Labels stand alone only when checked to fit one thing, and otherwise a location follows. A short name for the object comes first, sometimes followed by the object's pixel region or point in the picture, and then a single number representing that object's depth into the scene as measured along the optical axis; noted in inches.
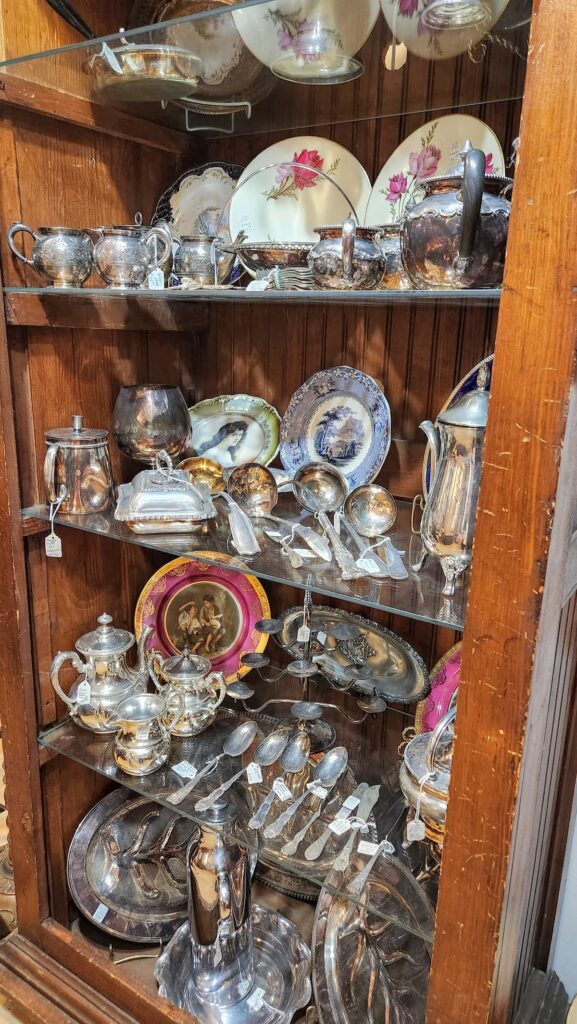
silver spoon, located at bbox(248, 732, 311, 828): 46.7
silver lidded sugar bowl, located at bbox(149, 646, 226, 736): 51.3
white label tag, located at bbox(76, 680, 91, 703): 51.6
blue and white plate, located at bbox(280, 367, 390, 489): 47.5
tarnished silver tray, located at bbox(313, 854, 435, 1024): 40.2
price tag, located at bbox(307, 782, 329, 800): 46.1
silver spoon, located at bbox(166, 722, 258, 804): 47.6
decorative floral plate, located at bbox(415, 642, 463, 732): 46.6
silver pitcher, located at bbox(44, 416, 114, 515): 46.9
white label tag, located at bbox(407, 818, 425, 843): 38.7
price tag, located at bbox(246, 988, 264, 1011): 48.6
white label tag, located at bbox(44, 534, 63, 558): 46.2
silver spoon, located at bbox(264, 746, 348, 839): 44.6
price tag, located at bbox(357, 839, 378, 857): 41.2
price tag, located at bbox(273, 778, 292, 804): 46.8
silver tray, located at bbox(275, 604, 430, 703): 48.7
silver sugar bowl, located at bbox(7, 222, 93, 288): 43.4
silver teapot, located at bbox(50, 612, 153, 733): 50.6
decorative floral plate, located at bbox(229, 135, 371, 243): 46.1
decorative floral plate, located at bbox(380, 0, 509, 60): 36.2
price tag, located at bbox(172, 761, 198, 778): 49.1
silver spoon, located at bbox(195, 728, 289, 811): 46.4
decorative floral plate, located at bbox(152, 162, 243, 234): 51.6
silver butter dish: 45.2
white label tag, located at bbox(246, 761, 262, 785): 48.3
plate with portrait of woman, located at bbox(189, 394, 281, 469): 52.8
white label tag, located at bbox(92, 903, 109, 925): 52.5
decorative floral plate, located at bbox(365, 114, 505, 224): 40.9
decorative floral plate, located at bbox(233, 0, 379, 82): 38.0
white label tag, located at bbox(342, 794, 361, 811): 44.7
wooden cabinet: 25.7
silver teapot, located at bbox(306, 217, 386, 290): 35.6
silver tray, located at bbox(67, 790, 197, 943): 53.2
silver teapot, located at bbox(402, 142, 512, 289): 29.7
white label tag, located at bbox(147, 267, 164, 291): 44.6
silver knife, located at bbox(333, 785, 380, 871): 41.3
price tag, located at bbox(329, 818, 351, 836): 43.3
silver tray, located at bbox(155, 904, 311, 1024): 48.0
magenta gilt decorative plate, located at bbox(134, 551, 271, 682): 56.8
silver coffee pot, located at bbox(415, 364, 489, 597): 32.6
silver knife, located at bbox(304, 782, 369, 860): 42.2
